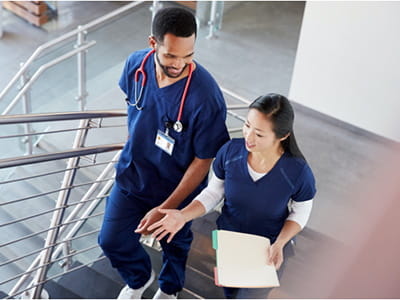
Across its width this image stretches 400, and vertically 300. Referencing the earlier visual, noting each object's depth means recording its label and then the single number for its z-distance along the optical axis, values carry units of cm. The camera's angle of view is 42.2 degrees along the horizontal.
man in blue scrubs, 183
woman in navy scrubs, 174
